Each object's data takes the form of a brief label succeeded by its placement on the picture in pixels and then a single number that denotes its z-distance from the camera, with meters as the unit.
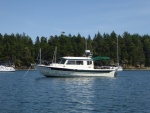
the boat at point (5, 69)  114.88
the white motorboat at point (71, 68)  64.56
